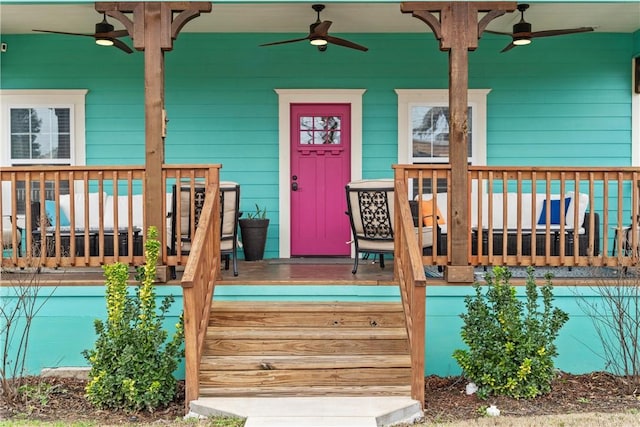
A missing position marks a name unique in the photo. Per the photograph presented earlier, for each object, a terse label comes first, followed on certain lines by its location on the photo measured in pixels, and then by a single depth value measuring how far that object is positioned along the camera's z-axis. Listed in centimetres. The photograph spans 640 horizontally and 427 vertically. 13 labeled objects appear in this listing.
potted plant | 707
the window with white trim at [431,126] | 741
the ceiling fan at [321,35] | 605
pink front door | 751
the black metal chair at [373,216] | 560
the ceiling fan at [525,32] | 617
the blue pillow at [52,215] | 682
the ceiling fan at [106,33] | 618
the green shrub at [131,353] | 427
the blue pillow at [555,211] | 675
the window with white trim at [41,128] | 738
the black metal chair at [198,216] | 523
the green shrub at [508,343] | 437
